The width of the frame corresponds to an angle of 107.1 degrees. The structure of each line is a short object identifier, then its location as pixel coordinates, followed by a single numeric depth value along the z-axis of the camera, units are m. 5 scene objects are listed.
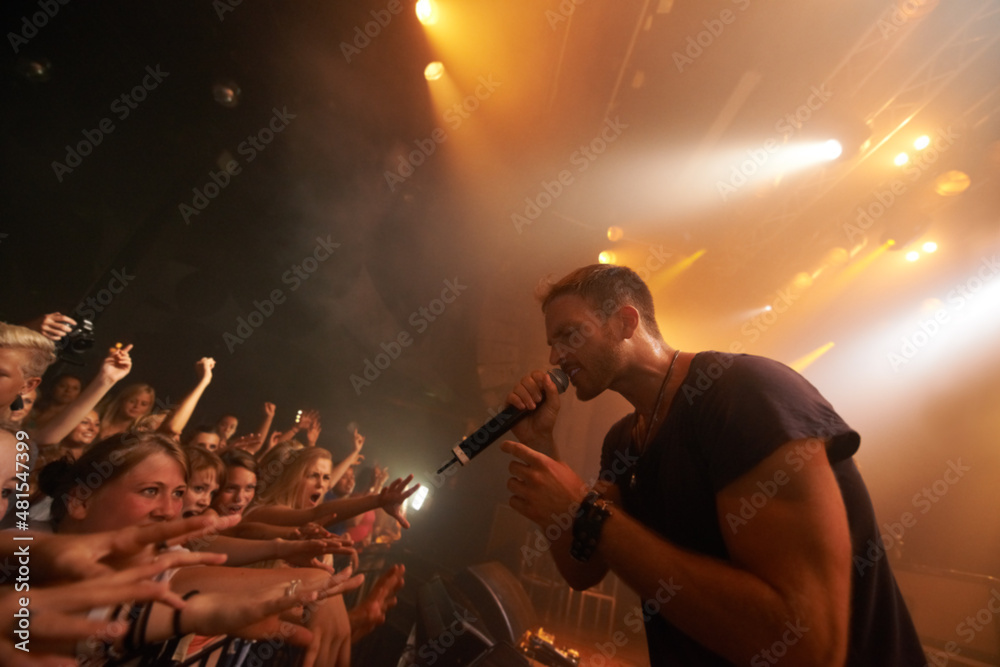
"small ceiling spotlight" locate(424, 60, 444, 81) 5.20
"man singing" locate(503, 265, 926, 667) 0.86
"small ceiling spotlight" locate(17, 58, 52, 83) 4.32
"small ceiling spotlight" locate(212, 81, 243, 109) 4.96
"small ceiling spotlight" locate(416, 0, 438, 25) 4.46
